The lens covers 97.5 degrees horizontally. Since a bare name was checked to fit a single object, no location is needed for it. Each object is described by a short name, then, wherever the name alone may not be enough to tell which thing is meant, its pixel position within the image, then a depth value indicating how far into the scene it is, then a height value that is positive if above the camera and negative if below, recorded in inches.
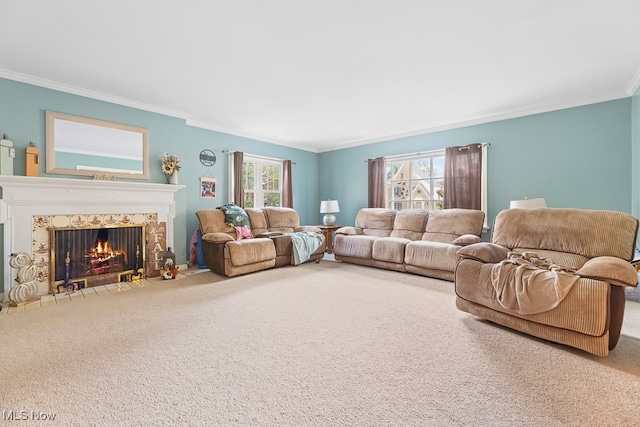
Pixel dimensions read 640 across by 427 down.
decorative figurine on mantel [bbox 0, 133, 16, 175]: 120.5 +26.6
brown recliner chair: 73.2 -18.0
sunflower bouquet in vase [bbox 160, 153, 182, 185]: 171.6 +30.3
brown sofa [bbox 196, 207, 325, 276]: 158.1 -16.8
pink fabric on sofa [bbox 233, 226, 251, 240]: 183.2 -11.6
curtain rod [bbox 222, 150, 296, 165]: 209.6 +48.4
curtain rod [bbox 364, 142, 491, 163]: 181.9 +46.3
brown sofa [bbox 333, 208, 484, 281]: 152.7 -15.4
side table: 236.7 -16.2
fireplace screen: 137.0 -20.1
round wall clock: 195.2 +40.9
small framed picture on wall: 196.1 +19.7
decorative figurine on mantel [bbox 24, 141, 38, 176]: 127.2 +25.7
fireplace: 123.4 +3.4
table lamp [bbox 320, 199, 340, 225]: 239.9 +5.8
